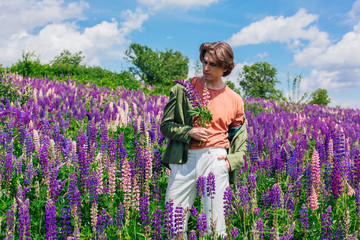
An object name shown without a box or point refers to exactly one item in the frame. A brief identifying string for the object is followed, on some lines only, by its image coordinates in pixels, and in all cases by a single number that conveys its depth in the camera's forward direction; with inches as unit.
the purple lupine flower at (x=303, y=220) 151.5
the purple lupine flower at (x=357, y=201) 154.3
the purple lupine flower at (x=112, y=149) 213.8
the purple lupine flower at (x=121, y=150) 210.3
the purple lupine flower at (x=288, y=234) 118.8
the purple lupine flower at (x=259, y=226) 129.3
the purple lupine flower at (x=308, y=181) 188.4
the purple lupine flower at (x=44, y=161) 176.9
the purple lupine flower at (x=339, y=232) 129.2
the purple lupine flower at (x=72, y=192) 142.3
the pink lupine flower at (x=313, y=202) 170.7
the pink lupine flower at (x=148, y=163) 181.9
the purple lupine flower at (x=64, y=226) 130.6
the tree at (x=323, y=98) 2018.2
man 154.5
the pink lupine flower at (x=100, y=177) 166.6
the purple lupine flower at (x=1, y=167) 178.7
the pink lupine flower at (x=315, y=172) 187.4
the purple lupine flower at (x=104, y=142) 220.1
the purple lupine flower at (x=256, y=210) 160.1
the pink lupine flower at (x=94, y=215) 142.4
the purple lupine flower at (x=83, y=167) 179.9
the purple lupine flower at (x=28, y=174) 179.5
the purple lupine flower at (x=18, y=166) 193.9
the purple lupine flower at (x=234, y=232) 134.0
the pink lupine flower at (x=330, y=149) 226.8
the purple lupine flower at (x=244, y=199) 149.6
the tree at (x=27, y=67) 661.2
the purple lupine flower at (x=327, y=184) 183.5
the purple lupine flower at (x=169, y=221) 125.2
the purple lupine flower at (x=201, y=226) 126.3
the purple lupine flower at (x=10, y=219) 111.8
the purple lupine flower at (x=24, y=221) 113.2
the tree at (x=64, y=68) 722.2
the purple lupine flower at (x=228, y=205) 141.9
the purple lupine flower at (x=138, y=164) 183.3
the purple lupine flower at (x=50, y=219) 120.1
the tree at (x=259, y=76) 2839.6
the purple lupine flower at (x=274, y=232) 113.3
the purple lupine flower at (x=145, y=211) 134.1
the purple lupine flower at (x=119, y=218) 140.1
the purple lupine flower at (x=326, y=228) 137.6
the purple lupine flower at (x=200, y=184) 147.0
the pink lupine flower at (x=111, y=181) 164.7
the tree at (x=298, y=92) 622.5
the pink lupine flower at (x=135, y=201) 166.5
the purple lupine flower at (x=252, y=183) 166.1
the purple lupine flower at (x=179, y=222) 125.4
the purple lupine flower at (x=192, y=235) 121.0
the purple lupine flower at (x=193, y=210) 140.2
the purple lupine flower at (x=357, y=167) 181.5
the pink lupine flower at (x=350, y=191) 176.5
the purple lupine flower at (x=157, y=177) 174.1
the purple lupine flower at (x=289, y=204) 162.5
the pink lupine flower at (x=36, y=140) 217.0
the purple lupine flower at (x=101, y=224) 125.5
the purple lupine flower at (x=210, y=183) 142.5
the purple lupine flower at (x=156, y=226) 126.1
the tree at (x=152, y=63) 2384.4
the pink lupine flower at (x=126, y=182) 161.1
